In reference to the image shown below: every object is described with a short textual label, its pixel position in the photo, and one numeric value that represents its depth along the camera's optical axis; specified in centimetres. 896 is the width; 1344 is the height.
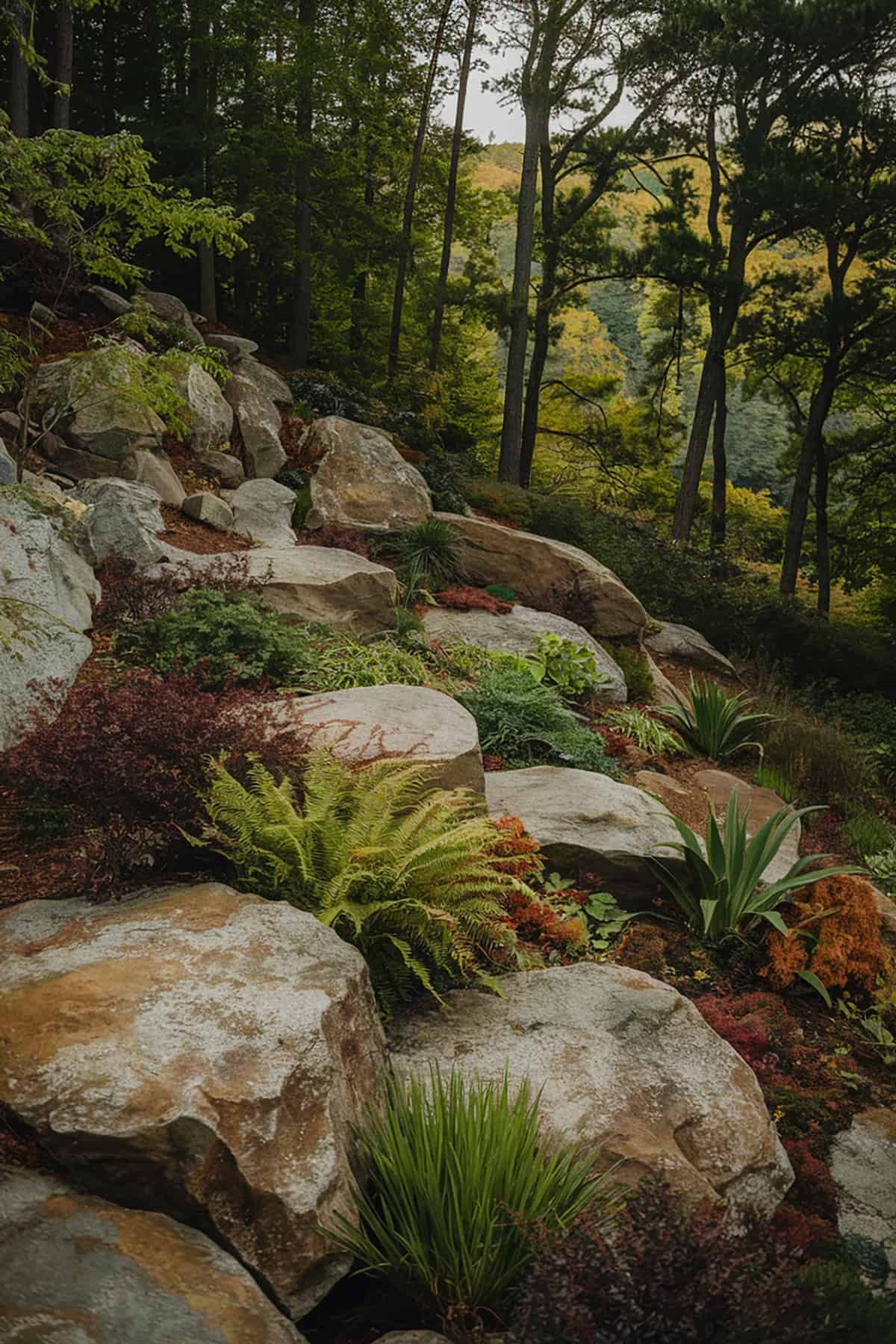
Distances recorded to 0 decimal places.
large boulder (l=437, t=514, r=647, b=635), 1145
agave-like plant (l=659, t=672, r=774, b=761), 941
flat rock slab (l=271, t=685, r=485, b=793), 493
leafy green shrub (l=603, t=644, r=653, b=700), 1045
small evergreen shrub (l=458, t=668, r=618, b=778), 719
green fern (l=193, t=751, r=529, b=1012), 362
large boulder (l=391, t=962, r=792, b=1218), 306
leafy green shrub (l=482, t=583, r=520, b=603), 1102
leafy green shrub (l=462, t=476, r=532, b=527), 1467
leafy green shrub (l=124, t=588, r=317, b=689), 621
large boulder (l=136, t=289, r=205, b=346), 1430
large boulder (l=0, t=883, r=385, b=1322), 239
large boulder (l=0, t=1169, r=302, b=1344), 201
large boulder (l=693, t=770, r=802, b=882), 621
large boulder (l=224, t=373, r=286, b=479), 1270
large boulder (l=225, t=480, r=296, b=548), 1080
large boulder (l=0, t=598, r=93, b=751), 459
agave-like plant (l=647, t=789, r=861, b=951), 496
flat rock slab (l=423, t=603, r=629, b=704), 966
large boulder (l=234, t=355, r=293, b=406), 1430
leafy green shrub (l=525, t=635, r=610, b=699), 934
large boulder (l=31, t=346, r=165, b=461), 1005
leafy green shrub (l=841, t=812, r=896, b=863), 758
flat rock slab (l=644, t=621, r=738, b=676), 1297
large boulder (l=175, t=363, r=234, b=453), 1196
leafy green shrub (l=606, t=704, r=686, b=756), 891
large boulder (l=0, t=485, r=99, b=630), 569
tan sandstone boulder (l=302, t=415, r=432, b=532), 1201
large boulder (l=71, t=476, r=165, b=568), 777
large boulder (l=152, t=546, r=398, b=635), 802
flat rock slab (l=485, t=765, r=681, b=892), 520
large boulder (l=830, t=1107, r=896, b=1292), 330
